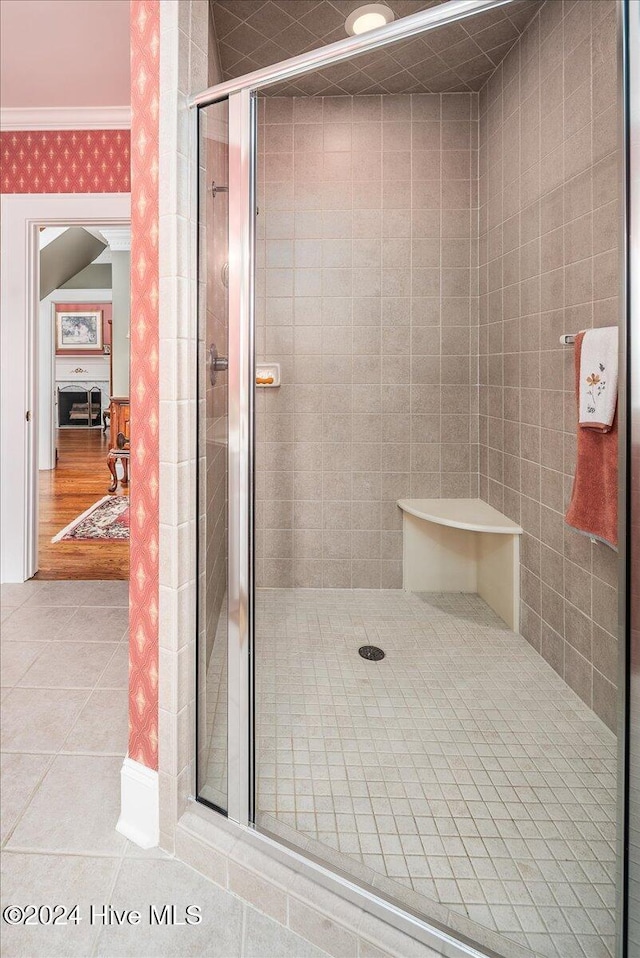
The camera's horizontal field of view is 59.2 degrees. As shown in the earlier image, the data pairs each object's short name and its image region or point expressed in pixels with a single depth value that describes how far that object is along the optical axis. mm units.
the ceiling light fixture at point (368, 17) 2033
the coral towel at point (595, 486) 1155
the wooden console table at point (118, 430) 5387
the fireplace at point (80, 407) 10016
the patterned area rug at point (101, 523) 4086
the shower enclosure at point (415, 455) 1197
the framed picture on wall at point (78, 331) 9688
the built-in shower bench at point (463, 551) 1830
